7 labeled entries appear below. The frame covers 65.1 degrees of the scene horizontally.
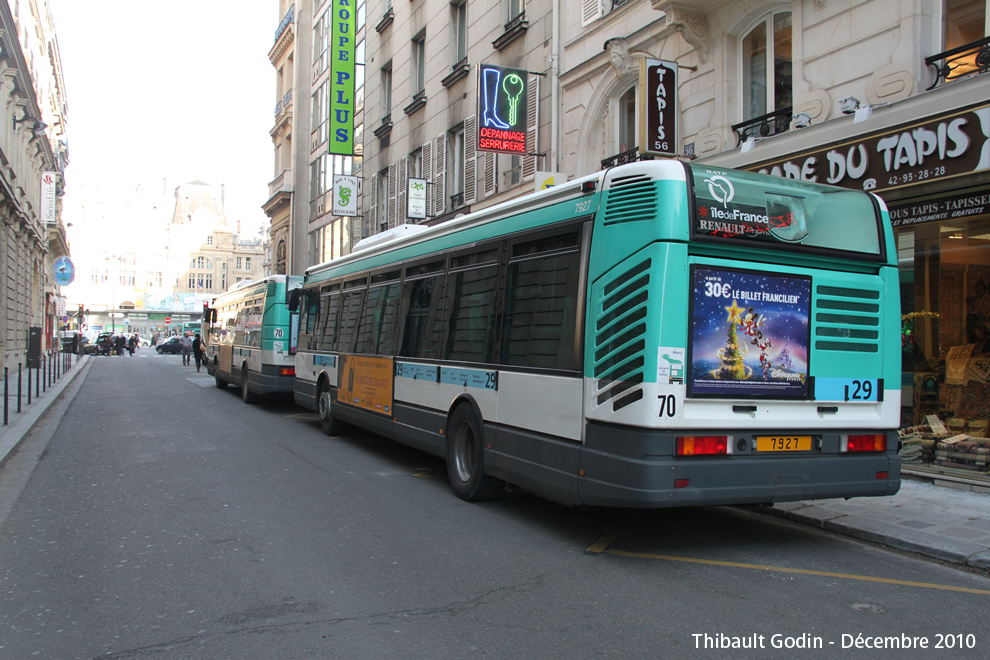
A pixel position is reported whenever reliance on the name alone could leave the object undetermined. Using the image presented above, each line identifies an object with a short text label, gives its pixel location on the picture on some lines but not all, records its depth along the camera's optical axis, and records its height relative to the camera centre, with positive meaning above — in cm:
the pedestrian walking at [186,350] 3872 -69
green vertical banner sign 2920 +999
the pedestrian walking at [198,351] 3247 -63
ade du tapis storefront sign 795 +203
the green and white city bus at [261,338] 1609 -3
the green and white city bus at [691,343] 538 -2
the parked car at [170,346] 5903 -76
